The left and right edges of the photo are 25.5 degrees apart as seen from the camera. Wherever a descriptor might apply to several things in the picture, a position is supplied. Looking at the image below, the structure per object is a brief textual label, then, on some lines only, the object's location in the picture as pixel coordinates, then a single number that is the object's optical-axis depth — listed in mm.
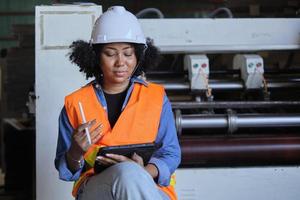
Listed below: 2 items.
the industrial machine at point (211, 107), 3426
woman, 2491
